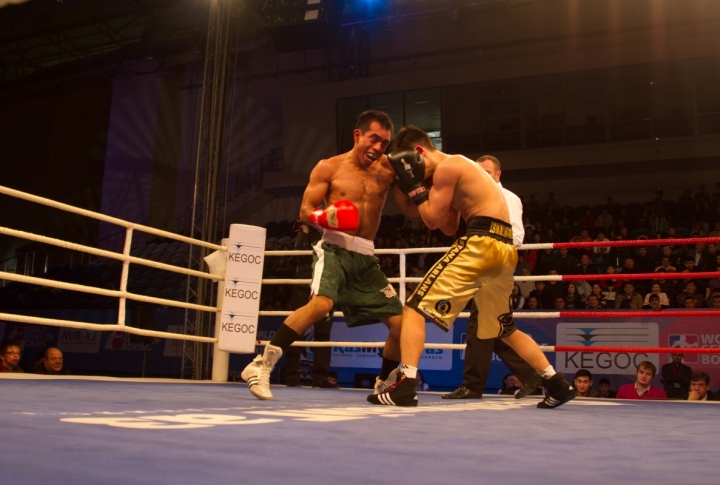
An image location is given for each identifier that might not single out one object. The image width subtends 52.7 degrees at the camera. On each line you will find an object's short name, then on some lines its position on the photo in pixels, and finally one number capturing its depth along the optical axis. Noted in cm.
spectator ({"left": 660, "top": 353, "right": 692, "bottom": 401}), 579
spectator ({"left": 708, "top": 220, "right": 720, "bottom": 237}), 886
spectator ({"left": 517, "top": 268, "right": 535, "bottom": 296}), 789
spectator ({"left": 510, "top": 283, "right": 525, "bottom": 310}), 720
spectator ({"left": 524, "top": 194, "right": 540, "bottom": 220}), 1164
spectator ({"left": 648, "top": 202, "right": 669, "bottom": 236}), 973
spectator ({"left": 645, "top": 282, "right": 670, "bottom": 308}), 671
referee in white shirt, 349
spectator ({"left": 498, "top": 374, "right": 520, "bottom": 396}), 632
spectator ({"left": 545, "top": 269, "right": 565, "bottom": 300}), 753
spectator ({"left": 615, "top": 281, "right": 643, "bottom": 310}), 692
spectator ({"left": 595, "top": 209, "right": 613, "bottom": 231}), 1035
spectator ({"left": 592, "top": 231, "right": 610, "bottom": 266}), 876
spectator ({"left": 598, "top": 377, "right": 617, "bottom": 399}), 628
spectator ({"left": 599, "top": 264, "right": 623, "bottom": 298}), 748
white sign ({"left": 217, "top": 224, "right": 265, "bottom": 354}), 426
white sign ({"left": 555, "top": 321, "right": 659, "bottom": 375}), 633
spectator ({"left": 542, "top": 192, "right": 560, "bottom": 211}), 1134
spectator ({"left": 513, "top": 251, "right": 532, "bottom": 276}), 772
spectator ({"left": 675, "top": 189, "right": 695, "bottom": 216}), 1029
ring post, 461
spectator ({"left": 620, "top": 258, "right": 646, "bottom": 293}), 772
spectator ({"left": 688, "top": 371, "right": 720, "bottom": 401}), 472
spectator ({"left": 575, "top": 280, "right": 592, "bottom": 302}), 754
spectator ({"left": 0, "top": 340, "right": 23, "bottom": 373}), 455
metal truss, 591
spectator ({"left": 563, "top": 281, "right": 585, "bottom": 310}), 727
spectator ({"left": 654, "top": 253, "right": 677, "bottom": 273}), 737
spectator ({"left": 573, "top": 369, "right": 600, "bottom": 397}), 517
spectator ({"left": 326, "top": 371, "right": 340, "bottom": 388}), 646
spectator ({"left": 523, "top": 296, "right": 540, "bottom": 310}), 715
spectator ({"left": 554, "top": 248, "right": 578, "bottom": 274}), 816
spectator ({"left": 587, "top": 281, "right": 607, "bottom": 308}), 703
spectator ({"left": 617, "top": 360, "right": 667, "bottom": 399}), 492
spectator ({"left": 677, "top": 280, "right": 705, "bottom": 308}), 689
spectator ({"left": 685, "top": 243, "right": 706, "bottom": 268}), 757
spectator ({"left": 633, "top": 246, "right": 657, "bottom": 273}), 793
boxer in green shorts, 293
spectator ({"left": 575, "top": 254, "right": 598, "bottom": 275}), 763
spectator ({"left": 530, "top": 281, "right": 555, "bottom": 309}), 747
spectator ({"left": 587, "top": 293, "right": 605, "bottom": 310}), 669
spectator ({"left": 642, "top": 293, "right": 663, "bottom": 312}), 623
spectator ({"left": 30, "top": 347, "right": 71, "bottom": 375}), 509
